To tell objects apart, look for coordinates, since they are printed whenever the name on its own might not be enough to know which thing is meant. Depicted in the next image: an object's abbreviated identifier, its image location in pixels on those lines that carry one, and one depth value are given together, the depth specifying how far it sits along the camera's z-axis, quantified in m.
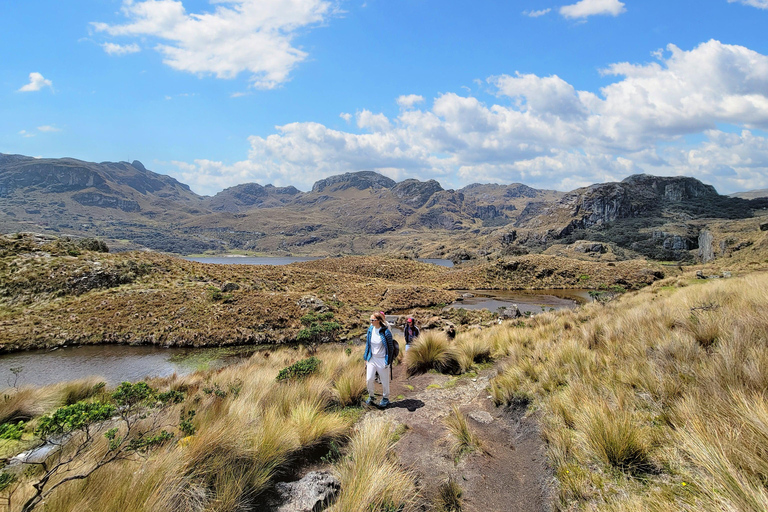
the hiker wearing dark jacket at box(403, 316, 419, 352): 11.30
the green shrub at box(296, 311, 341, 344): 14.82
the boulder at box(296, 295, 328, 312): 22.09
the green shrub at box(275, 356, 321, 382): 7.71
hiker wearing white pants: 6.82
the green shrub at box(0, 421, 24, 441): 3.25
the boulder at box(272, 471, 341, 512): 3.27
